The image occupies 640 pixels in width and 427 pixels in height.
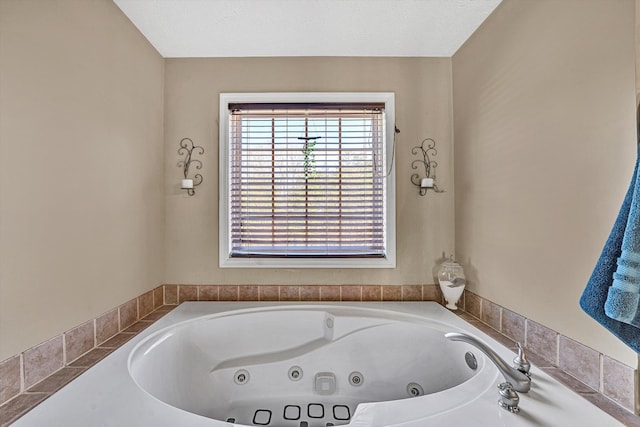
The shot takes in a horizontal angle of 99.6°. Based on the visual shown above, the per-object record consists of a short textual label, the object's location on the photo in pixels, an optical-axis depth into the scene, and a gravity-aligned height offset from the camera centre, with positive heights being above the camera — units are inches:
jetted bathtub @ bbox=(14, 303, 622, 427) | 48.5 -28.8
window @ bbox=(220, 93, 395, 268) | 72.6 +11.0
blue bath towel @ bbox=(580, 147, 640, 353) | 23.6 -5.8
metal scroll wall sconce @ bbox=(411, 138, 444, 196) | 71.4 +15.1
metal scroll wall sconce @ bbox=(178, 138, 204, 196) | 71.6 +16.1
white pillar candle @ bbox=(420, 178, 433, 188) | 67.9 +8.9
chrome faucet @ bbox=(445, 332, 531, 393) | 33.6 -19.2
